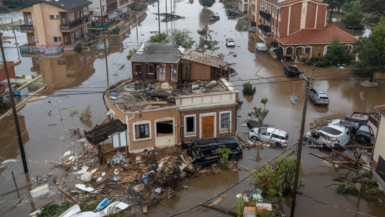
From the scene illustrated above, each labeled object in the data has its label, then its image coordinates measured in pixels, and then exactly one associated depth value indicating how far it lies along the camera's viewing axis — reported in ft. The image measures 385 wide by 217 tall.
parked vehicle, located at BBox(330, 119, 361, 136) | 80.33
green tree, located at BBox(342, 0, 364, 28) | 218.79
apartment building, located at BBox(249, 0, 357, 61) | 147.54
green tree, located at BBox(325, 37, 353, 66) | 137.08
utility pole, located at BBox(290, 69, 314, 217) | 47.02
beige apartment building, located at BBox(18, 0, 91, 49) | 171.01
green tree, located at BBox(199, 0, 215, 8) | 339.42
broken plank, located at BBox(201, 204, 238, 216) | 54.44
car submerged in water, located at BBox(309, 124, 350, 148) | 75.30
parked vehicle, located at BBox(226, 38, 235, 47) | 180.69
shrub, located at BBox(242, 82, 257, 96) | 108.27
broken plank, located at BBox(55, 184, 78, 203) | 56.54
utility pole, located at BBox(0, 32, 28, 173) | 62.00
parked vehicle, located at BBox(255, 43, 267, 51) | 170.09
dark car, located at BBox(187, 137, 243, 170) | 66.85
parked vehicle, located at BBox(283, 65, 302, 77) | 125.09
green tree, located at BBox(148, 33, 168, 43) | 136.42
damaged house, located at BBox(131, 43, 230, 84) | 82.96
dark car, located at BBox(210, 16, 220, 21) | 278.46
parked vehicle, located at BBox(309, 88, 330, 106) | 99.30
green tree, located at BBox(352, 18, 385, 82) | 111.24
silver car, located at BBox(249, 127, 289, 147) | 77.82
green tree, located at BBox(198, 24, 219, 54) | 166.57
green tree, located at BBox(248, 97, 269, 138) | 79.43
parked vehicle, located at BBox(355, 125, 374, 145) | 77.12
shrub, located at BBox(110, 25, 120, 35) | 214.24
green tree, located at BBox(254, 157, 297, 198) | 56.49
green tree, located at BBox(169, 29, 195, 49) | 141.13
